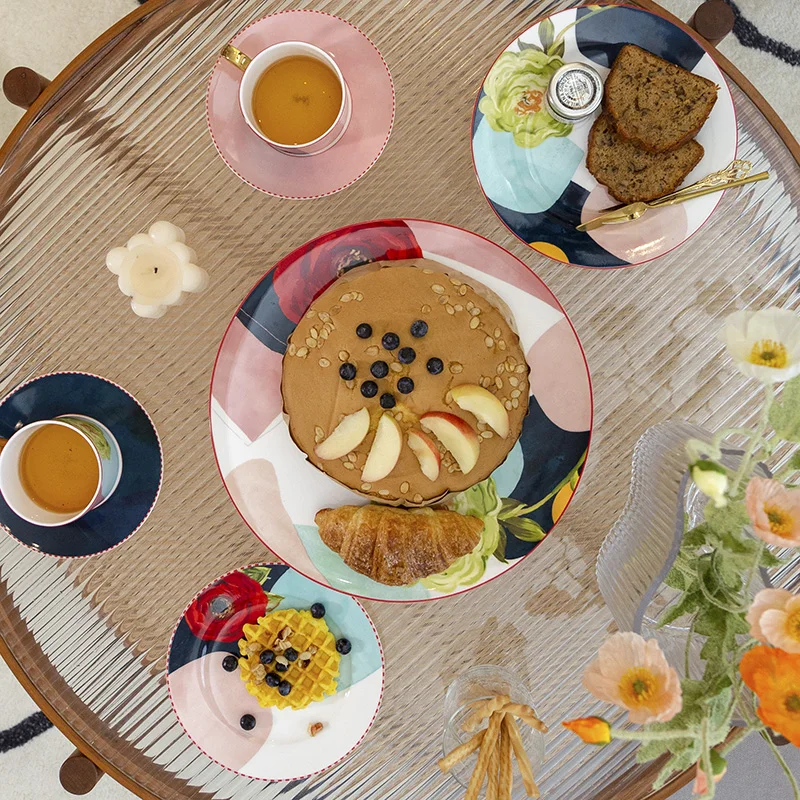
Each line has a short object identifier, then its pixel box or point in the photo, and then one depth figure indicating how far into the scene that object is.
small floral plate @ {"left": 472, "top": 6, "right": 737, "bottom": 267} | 1.21
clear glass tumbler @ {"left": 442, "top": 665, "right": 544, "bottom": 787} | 1.24
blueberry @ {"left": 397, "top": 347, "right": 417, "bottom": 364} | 1.20
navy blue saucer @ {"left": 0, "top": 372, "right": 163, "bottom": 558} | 1.28
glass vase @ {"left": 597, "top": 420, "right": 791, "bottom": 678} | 0.97
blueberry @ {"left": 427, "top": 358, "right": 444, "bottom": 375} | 1.21
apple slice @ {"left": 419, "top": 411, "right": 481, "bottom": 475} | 1.19
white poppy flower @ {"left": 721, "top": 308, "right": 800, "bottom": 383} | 0.73
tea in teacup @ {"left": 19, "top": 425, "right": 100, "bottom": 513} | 1.27
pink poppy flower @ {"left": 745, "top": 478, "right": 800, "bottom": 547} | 0.69
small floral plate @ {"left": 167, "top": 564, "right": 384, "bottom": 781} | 1.31
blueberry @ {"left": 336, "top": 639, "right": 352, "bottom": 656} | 1.30
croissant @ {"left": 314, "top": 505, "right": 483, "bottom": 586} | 1.19
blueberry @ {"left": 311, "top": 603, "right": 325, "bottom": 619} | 1.30
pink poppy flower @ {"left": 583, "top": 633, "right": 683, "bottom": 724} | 0.70
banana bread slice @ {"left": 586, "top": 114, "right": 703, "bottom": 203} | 1.23
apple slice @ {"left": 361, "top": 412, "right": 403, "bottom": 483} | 1.21
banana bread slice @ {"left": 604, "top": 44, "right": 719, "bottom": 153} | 1.19
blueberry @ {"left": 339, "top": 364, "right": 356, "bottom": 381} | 1.21
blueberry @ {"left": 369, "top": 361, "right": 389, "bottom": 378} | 1.20
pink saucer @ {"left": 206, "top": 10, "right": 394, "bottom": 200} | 1.27
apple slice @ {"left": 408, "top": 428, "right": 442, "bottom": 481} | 1.20
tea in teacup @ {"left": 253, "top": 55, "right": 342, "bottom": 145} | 1.24
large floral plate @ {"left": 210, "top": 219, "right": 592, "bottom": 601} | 1.26
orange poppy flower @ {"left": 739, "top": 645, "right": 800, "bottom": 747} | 0.67
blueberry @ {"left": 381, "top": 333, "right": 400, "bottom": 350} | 1.21
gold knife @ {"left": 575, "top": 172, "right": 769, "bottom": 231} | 1.21
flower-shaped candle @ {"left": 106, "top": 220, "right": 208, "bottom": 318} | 1.29
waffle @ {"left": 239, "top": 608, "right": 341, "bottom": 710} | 1.29
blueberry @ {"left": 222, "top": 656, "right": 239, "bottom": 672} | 1.32
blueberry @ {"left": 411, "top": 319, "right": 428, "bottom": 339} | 1.20
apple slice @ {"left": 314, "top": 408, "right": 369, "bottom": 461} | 1.21
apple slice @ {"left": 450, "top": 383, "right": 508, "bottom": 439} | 1.19
